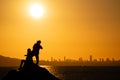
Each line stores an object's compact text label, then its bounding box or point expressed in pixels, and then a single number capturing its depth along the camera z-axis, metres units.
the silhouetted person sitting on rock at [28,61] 37.64
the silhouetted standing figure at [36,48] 37.75
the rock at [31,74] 35.79
